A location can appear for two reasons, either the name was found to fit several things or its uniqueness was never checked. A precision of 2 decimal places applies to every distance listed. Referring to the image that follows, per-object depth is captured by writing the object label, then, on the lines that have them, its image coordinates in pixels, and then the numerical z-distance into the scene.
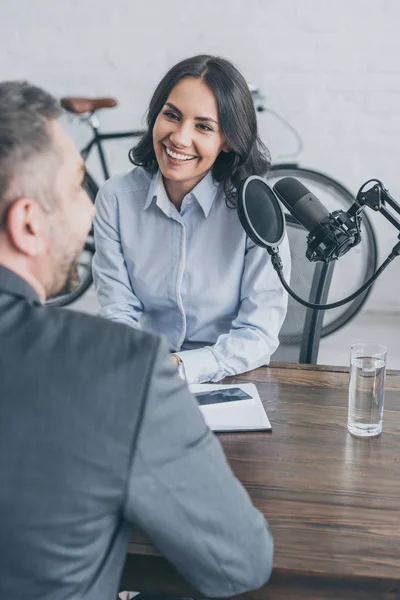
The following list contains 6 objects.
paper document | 1.23
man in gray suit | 0.70
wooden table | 0.89
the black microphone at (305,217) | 1.26
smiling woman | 1.74
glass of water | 1.23
